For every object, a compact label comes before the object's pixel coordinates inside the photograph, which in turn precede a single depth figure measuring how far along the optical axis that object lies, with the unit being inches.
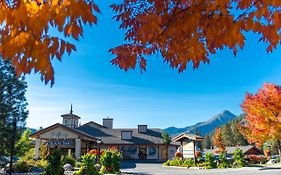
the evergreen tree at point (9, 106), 917.2
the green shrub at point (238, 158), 1362.0
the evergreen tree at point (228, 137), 3981.3
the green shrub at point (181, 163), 1370.6
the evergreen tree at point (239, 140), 3629.4
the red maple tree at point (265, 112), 1021.8
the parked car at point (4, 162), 914.7
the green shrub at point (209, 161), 1278.3
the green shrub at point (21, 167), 916.1
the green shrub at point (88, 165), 922.1
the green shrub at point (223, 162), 1323.8
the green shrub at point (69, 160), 1211.7
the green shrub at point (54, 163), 798.5
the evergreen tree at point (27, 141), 1687.9
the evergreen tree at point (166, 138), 2095.2
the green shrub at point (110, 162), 1015.9
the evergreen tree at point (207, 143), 5024.6
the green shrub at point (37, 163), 1081.4
